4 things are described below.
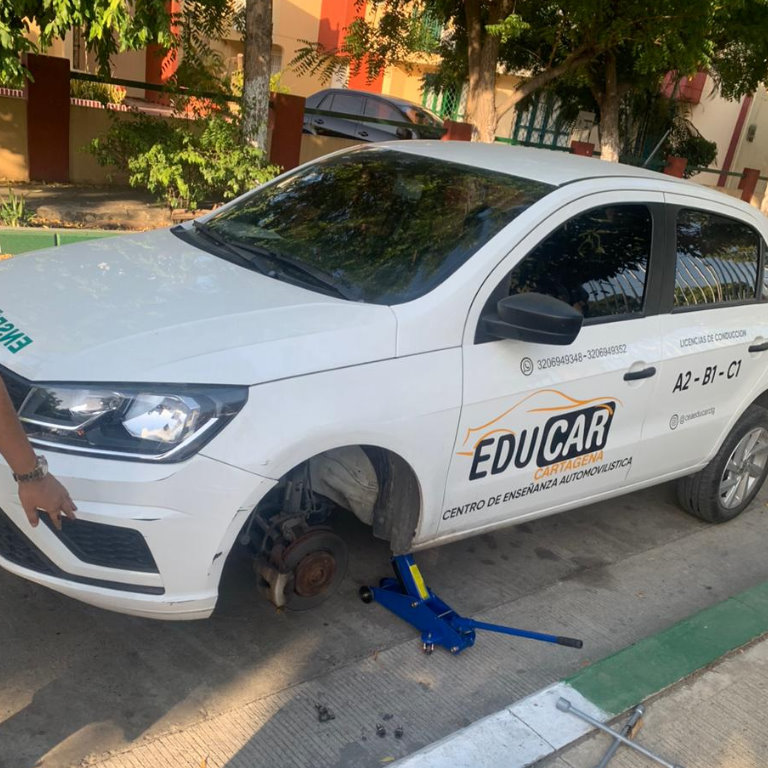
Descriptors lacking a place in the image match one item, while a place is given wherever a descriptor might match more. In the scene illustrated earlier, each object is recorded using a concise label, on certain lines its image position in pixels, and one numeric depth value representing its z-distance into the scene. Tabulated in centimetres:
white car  259
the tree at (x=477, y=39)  1041
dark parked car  1312
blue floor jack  337
